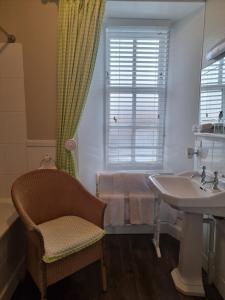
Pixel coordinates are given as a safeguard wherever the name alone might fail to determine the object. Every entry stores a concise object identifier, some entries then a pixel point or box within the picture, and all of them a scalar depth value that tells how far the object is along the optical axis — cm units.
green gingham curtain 192
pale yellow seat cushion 138
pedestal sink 164
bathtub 154
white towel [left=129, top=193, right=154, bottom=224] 231
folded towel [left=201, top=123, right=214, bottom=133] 182
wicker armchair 138
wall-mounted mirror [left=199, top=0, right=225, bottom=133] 174
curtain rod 200
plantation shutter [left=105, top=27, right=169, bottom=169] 248
